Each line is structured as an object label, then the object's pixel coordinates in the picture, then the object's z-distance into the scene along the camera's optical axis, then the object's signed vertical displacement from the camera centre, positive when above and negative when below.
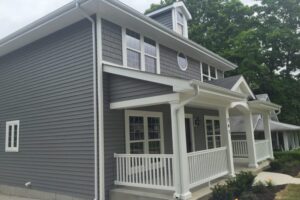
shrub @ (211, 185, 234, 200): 6.47 -1.37
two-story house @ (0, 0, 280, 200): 6.84 +0.97
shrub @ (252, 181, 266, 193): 7.49 -1.46
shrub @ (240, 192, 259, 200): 6.69 -1.50
